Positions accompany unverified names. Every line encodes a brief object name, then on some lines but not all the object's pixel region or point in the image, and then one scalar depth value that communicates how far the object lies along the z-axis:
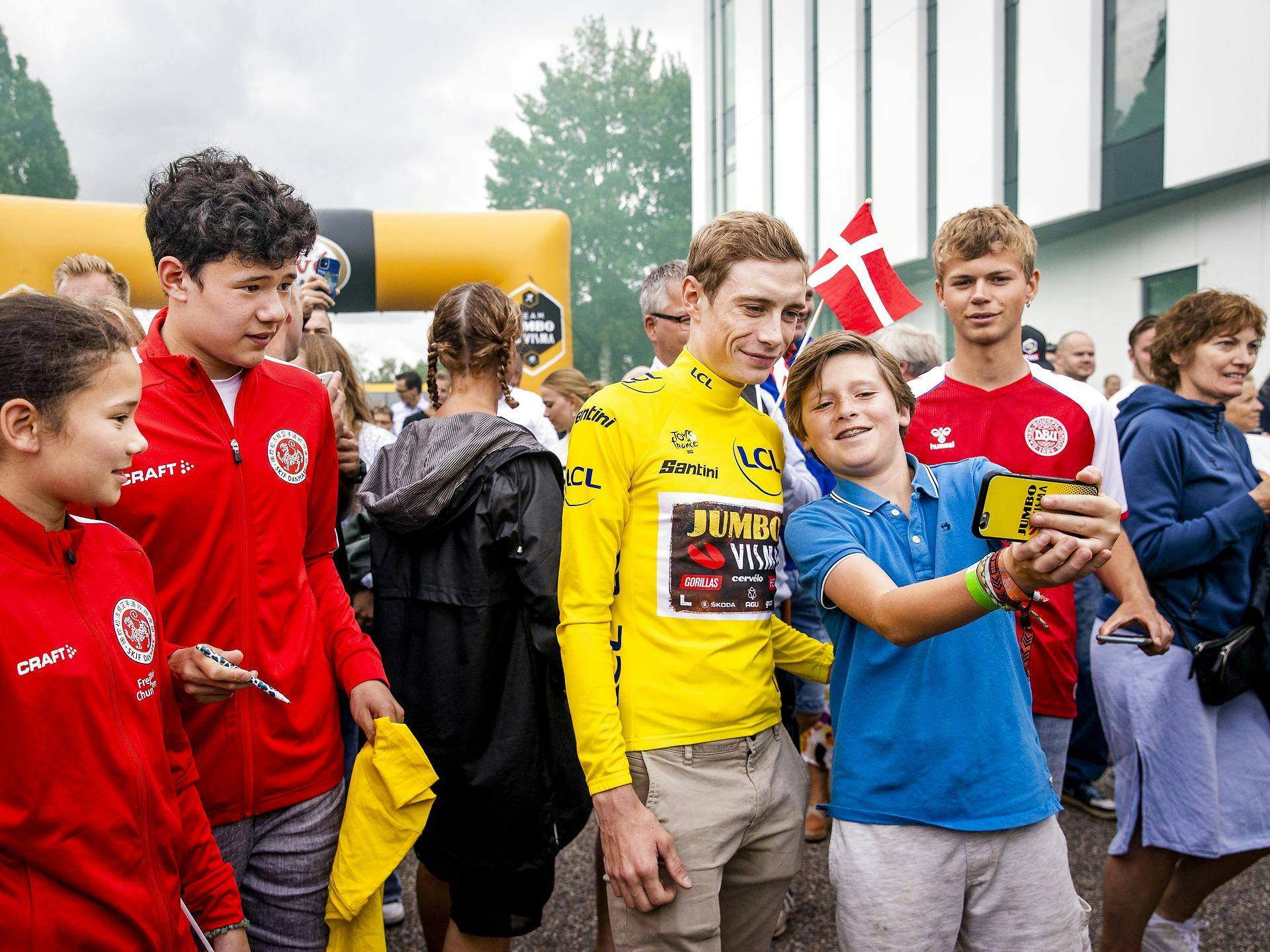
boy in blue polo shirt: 1.93
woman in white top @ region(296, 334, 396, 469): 3.64
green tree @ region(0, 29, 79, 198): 34.94
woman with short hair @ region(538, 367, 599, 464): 6.90
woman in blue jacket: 2.82
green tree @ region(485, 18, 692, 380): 40.44
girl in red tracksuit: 1.49
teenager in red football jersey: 2.70
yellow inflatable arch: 10.65
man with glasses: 3.94
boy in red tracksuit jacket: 1.96
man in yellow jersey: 1.95
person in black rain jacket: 2.62
